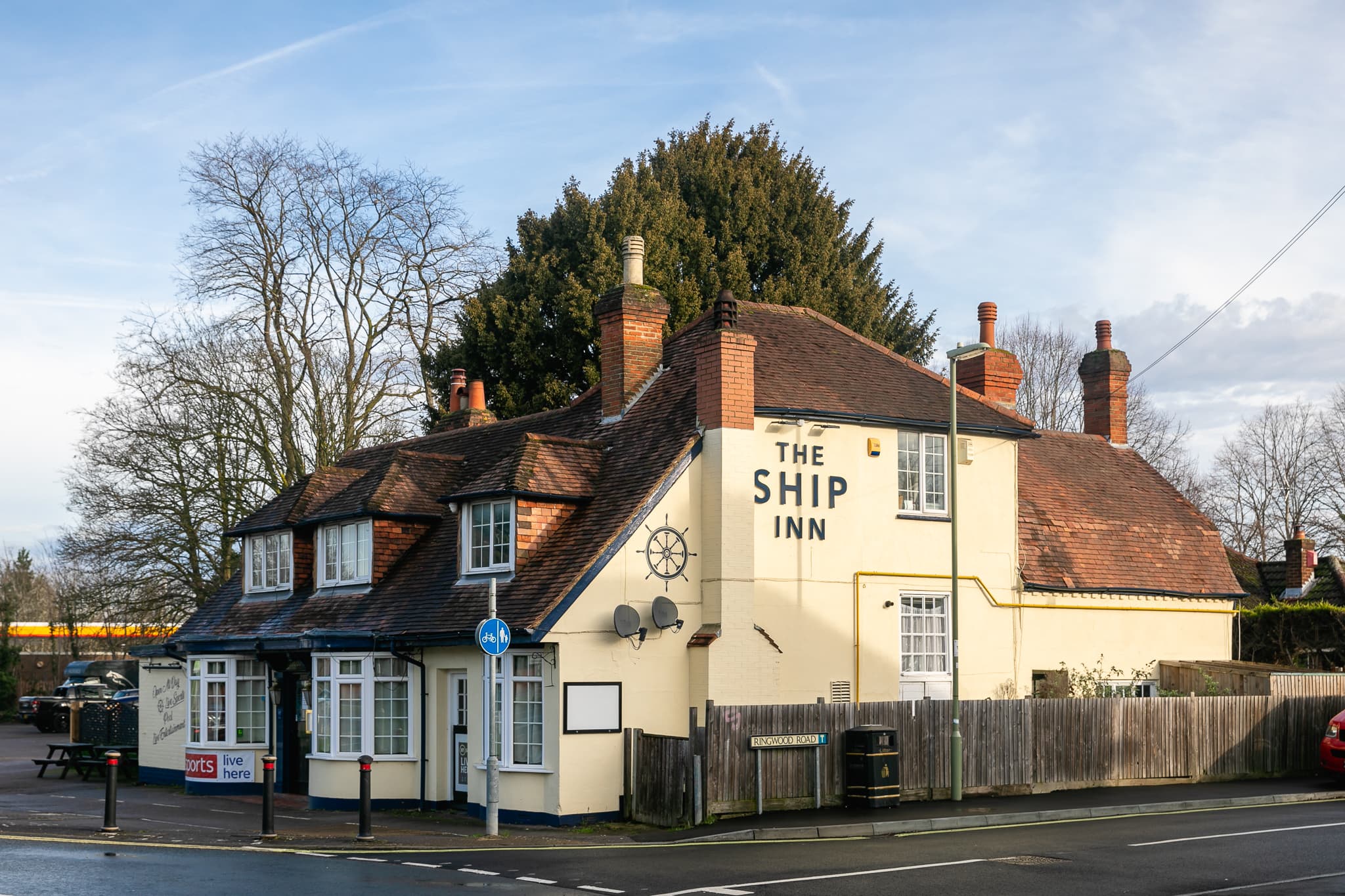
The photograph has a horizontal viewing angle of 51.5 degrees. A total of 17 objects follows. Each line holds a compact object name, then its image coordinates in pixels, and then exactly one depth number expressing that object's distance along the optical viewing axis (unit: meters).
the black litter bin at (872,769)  21.56
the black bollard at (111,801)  19.16
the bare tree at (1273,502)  58.34
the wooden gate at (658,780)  20.55
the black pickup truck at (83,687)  48.25
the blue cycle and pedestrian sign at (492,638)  19.19
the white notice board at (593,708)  21.31
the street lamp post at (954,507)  22.44
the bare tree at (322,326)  42.00
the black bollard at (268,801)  18.83
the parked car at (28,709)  54.44
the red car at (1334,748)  23.56
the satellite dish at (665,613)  22.22
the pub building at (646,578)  22.16
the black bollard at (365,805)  18.78
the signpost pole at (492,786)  19.62
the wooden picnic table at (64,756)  30.56
